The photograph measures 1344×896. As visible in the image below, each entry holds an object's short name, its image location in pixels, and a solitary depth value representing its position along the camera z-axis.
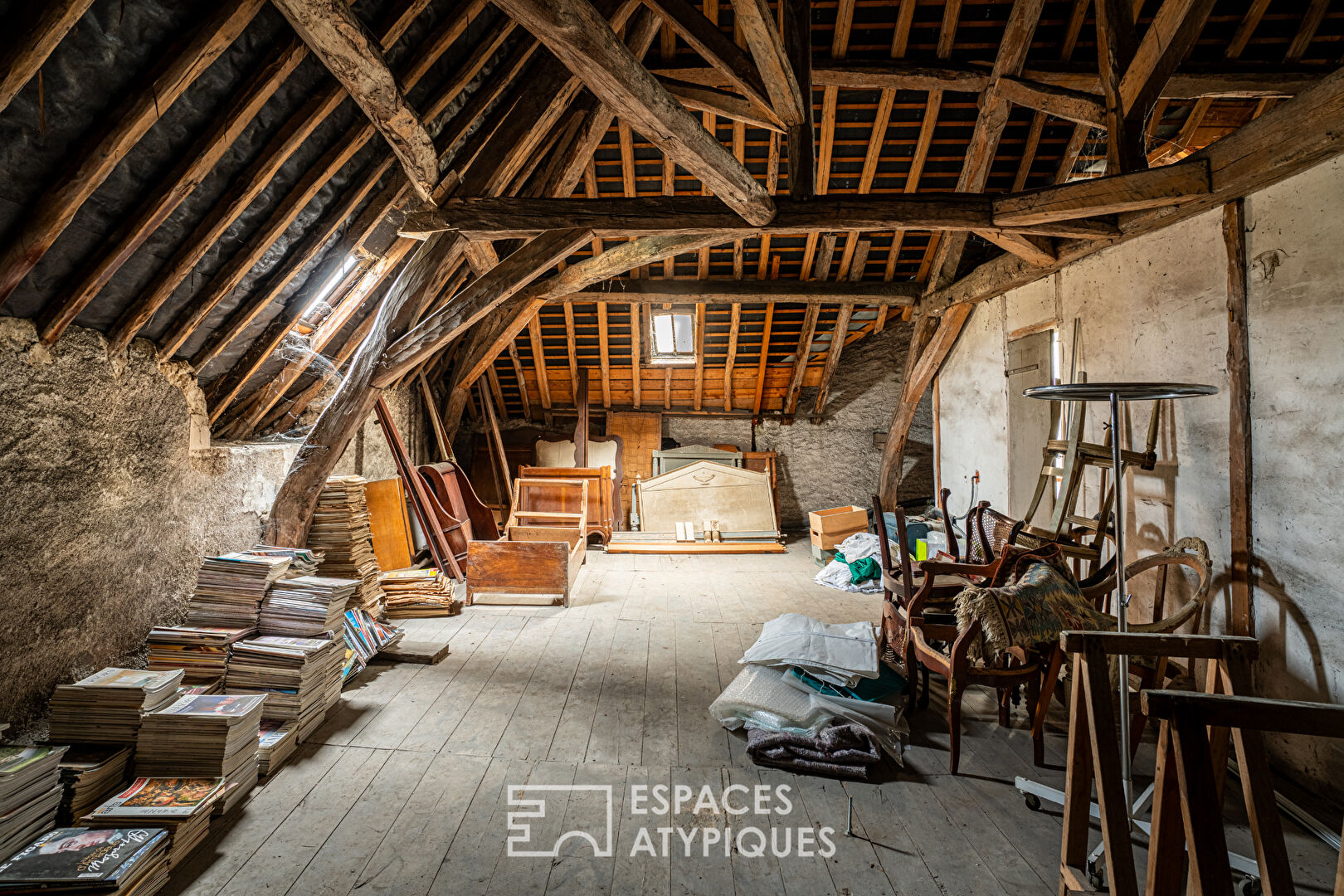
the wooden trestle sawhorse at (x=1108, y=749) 1.50
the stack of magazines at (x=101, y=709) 2.37
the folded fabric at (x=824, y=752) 2.66
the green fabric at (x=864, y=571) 5.68
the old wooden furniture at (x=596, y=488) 7.24
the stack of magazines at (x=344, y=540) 4.31
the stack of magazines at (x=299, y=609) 3.09
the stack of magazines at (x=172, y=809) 2.09
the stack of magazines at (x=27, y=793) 1.94
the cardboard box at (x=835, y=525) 6.43
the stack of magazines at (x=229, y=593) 3.06
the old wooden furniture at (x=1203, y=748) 1.32
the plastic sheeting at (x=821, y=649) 3.20
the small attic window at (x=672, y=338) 7.77
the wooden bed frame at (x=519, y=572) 4.98
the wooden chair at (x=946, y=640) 2.62
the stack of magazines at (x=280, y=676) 2.88
